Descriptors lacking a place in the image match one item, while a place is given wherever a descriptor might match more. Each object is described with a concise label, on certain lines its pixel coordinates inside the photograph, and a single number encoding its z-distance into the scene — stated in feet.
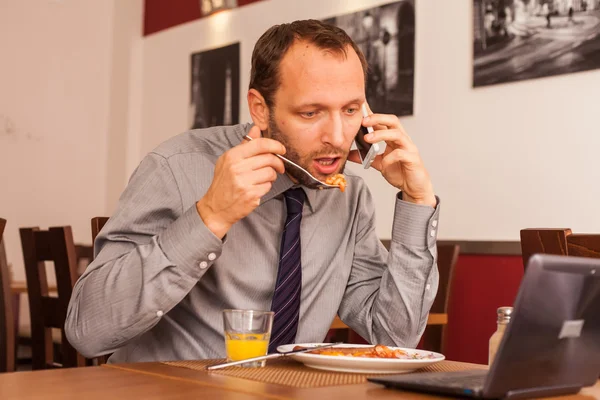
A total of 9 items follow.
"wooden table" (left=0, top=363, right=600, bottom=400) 3.10
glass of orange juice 4.05
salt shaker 3.89
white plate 3.79
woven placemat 3.54
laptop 2.93
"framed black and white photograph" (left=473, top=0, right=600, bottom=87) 10.36
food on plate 4.14
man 4.73
